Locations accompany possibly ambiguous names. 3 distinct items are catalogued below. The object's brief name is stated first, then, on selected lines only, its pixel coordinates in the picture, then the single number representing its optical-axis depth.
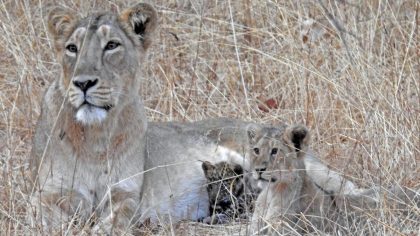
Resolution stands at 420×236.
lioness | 12.17
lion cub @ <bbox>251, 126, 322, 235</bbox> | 11.41
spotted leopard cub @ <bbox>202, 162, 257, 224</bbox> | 12.62
